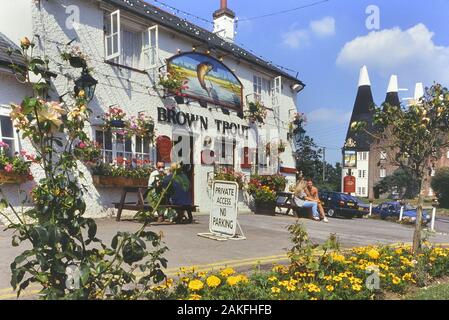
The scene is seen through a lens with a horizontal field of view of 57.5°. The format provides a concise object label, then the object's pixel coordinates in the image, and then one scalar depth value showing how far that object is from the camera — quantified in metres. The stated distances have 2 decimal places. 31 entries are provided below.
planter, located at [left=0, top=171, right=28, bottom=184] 7.98
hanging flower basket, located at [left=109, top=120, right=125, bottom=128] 10.40
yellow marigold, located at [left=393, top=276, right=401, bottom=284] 4.42
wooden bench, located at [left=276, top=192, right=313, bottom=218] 14.41
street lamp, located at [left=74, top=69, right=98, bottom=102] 9.73
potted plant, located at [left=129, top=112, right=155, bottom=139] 11.09
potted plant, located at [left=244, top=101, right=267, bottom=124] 15.68
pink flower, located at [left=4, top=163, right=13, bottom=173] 8.11
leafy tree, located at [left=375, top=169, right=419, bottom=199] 50.31
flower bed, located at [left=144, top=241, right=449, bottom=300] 3.71
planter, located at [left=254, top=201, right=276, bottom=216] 14.88
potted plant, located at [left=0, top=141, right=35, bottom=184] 8.13
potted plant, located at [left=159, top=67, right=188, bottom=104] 12.12
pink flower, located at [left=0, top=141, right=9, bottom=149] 8.32
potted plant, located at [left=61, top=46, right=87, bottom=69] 9.48
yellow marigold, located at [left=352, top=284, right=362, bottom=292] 3.97
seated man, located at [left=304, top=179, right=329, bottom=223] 14.17
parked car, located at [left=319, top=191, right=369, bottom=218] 19.47
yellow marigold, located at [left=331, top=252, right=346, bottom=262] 4.60
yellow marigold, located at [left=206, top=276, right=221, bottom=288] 3.65
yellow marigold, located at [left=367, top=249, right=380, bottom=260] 4.98
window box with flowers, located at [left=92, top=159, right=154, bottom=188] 10.08
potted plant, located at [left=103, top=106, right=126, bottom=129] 10.39
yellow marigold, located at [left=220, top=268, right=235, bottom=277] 3.98
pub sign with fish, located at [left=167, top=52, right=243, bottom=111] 13.05
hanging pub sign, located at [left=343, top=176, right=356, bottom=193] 26.44
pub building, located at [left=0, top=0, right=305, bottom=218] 9.65
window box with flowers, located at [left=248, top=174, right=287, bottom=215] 14.82
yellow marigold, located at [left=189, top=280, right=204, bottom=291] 3.52
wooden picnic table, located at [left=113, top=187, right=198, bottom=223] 8.87
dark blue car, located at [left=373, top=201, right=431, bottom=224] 19.54
